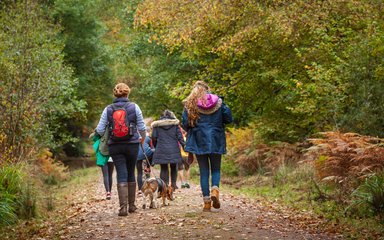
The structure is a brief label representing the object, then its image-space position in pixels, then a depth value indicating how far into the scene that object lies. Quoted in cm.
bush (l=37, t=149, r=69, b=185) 2519
